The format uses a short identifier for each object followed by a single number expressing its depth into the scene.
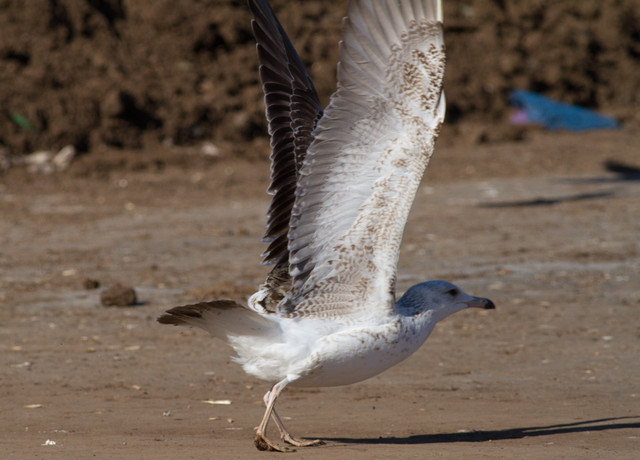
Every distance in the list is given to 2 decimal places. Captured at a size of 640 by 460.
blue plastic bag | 45.81
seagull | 11.07
